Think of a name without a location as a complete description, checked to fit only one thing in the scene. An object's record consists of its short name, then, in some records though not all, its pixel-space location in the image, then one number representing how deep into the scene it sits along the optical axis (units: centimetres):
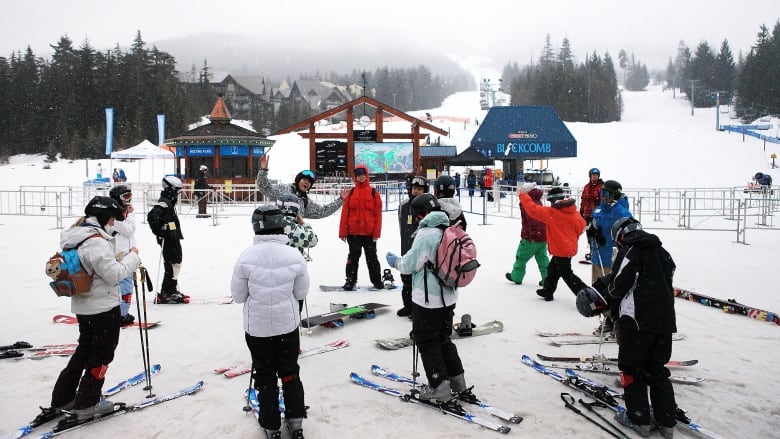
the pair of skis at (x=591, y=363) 493
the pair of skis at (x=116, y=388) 373
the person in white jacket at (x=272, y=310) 356
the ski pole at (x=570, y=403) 385
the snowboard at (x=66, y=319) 650
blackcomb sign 2750
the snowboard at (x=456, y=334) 561
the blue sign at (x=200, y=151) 2703
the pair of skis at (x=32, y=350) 530
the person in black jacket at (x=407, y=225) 652
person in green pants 801
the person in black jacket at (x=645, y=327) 374
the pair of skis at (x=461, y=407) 389
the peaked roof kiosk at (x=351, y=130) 2633
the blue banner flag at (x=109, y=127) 3005
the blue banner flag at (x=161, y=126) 3185
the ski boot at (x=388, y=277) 867
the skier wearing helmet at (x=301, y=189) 644
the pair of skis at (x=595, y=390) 384
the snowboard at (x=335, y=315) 612
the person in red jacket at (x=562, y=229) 720
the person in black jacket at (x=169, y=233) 709
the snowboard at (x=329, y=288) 828
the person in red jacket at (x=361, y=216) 780
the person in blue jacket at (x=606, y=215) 663
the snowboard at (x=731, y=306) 660
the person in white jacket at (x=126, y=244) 634
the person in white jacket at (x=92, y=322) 381
